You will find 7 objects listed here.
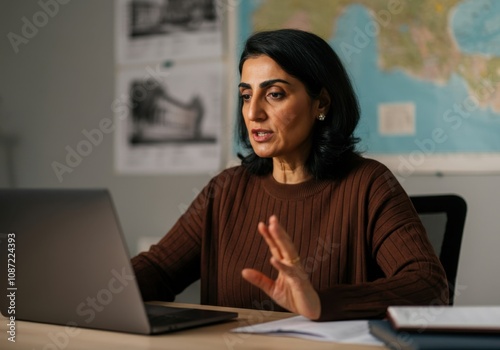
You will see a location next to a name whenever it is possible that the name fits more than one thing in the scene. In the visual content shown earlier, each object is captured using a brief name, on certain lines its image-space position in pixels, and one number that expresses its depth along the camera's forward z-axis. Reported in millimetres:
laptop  1096
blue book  896
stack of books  914
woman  1699
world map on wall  2395
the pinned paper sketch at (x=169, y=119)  2973
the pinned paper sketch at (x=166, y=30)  2988
